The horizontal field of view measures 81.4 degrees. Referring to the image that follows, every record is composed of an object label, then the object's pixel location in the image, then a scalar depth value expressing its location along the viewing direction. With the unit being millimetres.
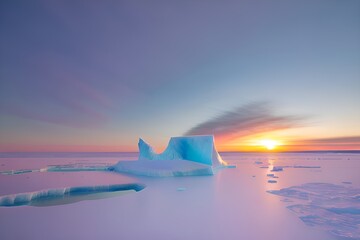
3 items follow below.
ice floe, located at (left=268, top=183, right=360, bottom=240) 3162
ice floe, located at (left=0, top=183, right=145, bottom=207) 5367
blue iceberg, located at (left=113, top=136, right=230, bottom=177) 10898
